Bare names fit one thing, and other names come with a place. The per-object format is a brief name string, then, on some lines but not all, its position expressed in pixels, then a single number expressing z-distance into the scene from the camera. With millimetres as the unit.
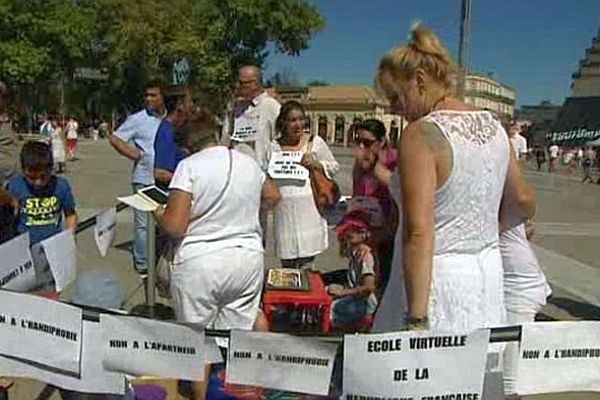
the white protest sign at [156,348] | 2406
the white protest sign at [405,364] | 2262
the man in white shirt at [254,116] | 5617
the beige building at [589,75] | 80688
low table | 5027
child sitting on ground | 5094
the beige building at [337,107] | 112812
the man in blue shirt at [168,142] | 5738
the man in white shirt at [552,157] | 37650
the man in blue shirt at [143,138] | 6609
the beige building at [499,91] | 112188
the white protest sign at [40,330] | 2488
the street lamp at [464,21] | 7595
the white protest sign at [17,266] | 3172
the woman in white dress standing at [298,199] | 5387
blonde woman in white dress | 2475
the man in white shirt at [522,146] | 15969
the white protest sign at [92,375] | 2473
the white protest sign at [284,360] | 2312
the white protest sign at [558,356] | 2385
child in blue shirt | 4469
